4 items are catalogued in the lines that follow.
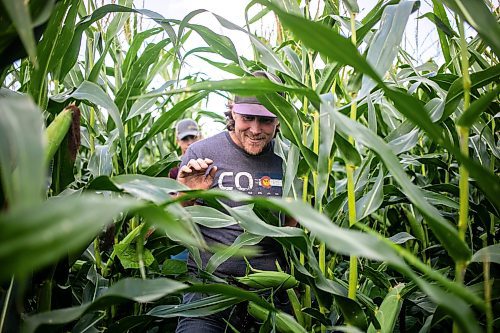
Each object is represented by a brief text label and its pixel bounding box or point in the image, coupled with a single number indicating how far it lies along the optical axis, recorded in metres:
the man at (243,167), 1.53
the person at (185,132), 2.76
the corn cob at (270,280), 1.09
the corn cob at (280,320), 0.89
